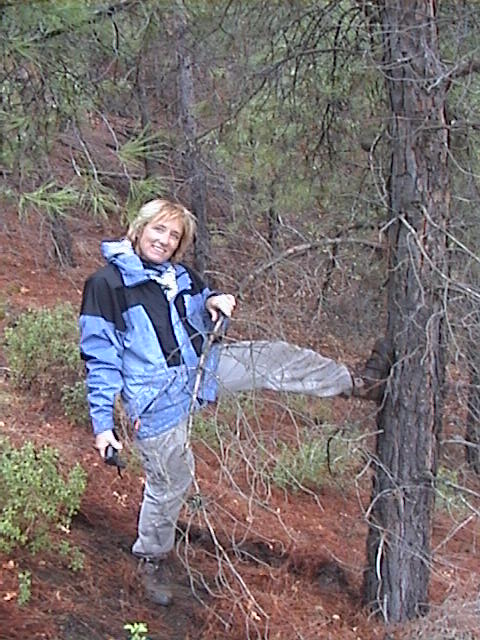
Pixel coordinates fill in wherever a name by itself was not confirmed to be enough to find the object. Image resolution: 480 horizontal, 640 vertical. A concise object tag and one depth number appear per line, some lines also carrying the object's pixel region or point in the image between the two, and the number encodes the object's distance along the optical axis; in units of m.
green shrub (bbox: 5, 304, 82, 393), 6.85
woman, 3.67
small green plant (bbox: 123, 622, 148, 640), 3.24
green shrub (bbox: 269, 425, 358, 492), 4.22
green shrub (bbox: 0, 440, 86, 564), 4.36
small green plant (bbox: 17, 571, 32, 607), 4.01
